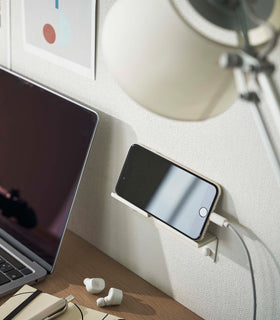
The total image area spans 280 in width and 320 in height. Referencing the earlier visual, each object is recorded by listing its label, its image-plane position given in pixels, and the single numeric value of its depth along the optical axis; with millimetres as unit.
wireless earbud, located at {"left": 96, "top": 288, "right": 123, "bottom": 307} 996
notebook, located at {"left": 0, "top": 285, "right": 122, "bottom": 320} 922
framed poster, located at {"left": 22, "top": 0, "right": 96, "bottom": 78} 1062
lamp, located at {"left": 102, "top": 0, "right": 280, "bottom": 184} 504
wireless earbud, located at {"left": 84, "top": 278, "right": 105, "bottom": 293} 1024
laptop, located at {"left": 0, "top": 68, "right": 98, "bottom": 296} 1080
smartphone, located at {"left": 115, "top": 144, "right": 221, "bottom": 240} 928
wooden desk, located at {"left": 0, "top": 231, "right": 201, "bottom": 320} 1007
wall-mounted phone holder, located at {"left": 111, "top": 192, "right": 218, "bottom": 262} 936
